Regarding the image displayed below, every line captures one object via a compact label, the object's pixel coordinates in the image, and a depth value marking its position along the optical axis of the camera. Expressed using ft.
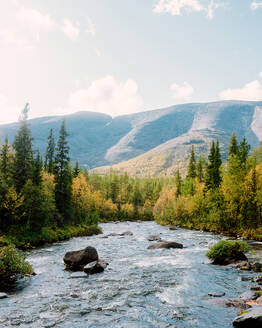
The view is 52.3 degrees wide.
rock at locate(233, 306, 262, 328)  35.46
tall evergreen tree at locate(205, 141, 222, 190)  195.62
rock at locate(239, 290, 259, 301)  46.43
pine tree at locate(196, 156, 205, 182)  277.85
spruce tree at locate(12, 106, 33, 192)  140.26
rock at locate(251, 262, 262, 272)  67.53
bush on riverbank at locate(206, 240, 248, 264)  78.54
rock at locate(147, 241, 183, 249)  109.60
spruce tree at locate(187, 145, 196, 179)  288.14
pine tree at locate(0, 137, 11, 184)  160.28
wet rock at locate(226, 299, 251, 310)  43.37
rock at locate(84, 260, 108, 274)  69.15
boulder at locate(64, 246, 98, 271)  73.93
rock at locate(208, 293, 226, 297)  50.24
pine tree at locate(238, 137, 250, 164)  206.06
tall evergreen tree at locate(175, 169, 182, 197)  302.45
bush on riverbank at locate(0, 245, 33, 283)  56.75
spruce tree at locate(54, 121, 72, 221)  174.29
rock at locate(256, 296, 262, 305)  43.31
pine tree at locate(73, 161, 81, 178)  263.98
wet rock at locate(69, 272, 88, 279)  64.79
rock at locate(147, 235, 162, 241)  139.95
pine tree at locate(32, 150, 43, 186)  147.34
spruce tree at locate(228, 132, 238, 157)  218.59
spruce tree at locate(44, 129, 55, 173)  261.24
